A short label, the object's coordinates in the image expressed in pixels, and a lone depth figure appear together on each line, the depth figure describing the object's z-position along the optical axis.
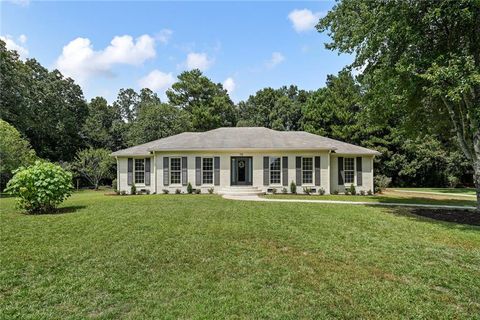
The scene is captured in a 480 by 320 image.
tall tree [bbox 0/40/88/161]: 26.39
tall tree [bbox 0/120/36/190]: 20.48
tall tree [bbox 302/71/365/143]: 29.94
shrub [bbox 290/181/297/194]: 18.30
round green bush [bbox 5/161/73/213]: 9.80
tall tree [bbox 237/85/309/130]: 38.75
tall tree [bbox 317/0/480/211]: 8.82
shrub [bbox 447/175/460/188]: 27.75
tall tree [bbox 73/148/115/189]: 26.77
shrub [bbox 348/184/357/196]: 18.77
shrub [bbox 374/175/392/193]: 20.59
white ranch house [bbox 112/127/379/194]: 18.50
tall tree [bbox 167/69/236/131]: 39.84
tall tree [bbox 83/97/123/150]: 33.97
